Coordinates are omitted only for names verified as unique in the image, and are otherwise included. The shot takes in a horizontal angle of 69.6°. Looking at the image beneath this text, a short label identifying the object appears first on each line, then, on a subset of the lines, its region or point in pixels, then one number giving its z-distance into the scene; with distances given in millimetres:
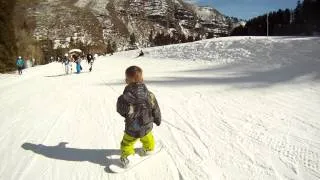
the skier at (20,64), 18416
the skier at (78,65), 16886
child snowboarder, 3461
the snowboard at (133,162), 3570
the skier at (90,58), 18527
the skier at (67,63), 17069
